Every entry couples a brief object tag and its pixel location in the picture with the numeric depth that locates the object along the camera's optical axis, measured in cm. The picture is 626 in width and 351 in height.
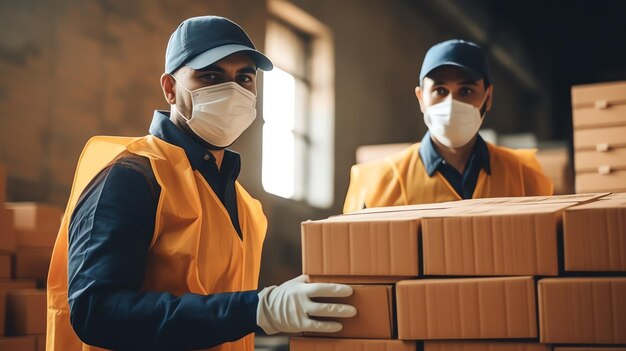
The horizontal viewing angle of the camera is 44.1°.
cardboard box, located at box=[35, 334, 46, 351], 364
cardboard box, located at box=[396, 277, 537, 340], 149
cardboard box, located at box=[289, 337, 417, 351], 156
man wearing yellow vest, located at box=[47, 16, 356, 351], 177
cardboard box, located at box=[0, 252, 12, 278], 372
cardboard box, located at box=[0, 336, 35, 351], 354
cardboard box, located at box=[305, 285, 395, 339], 159
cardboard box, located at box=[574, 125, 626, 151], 349
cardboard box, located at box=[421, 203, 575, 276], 151
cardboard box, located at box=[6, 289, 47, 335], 361
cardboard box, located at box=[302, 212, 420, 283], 160
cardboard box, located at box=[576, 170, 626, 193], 347
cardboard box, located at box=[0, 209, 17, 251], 361
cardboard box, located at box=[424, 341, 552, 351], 148
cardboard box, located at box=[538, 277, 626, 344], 143
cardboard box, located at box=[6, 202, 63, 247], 389
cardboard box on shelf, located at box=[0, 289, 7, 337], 358
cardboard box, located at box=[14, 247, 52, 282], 380
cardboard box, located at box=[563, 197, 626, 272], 147
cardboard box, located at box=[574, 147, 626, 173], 348
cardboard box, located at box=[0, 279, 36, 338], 359
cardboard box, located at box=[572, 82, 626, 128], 350
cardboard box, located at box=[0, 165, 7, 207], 357
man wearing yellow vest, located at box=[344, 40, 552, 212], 311
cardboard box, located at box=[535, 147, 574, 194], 366
